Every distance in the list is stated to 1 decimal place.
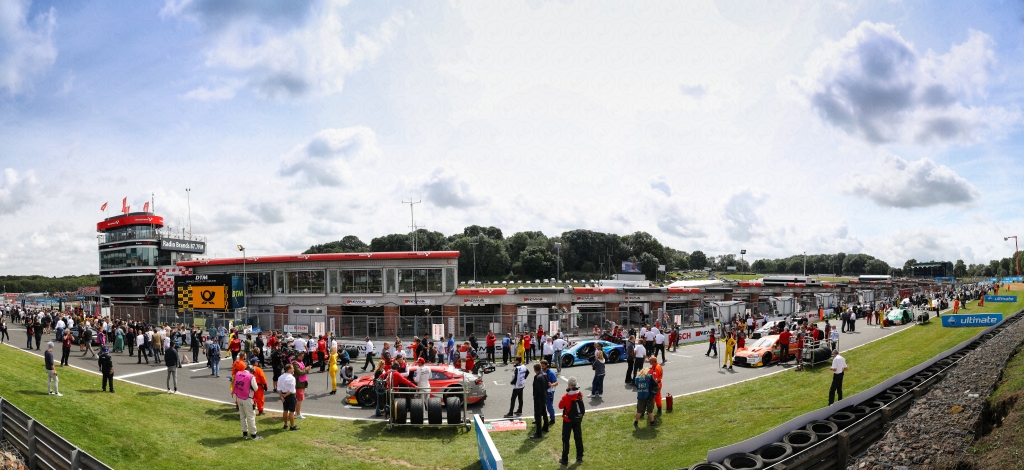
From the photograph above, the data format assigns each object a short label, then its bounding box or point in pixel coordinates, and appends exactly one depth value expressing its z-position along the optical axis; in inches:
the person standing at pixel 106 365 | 615.8
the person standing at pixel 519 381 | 566.6
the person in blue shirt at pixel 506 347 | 954.5
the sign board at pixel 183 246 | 2139.3
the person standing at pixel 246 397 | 480.4
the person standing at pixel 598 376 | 640.4
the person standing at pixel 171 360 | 670.5
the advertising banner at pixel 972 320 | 1068.5
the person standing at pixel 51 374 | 572.4
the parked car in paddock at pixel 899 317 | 1406.3
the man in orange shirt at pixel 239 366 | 537.7
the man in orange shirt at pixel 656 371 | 503.5
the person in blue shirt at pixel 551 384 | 508.6
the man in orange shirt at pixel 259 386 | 540.0
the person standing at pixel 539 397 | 494.6
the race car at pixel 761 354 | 856.9
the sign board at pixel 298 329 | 1377.1
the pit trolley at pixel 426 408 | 527.5
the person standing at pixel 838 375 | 533.6
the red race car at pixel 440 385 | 631.8
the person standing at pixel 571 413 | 410.0
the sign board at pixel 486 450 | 290.1
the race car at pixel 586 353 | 925.7
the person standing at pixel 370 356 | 895.7
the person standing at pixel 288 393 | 520.1
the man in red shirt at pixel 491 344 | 956.8
